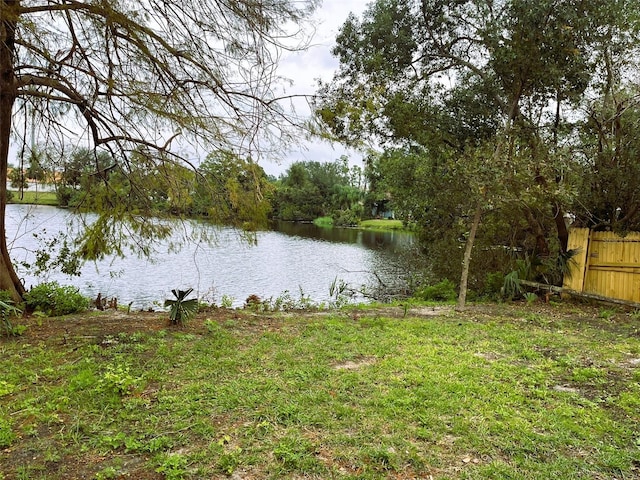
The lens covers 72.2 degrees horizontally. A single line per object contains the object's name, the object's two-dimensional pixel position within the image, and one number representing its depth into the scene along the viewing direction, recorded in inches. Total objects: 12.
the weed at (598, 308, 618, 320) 271.2
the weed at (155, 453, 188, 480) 92.9
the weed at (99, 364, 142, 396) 133.1
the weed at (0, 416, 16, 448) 102.8
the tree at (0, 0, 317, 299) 182.7
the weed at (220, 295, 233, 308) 322.7
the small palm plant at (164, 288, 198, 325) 214.8
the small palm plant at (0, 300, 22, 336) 185.5
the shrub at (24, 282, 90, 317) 239.0
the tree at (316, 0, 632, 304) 266.5
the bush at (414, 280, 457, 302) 411.0
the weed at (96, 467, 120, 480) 92.0
